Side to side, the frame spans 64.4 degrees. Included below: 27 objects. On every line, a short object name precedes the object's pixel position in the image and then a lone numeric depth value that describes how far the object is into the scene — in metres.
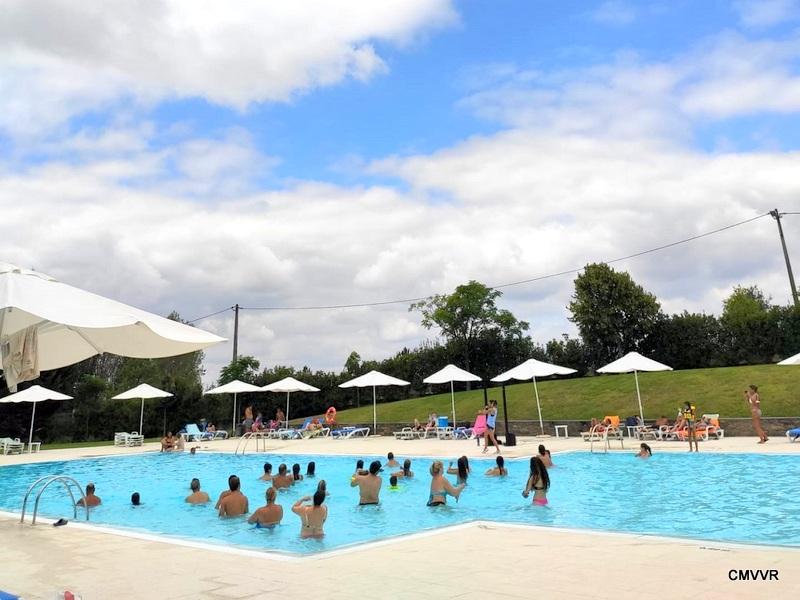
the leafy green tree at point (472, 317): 45.97
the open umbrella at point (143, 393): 28.19
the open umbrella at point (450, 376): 26.39
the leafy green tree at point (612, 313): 41.00
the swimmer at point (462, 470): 13.17
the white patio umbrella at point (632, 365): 21.12
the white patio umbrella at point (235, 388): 30.64
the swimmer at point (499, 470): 14.38
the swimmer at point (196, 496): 13.54
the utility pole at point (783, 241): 32.66
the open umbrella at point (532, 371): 22.84
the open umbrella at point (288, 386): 30.91
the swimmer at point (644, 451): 16.33
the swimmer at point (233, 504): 11.60
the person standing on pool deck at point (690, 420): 16.92
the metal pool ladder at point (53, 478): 9.10
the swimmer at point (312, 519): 9.16
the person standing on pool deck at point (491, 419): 19.02
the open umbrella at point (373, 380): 29.49
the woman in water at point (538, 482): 10.69
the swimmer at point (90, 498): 12.14
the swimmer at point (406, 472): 14.63
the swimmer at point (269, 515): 10.30
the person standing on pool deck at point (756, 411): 17.55
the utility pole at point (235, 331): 42.57
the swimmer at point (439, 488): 11.62
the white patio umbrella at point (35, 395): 25.72
